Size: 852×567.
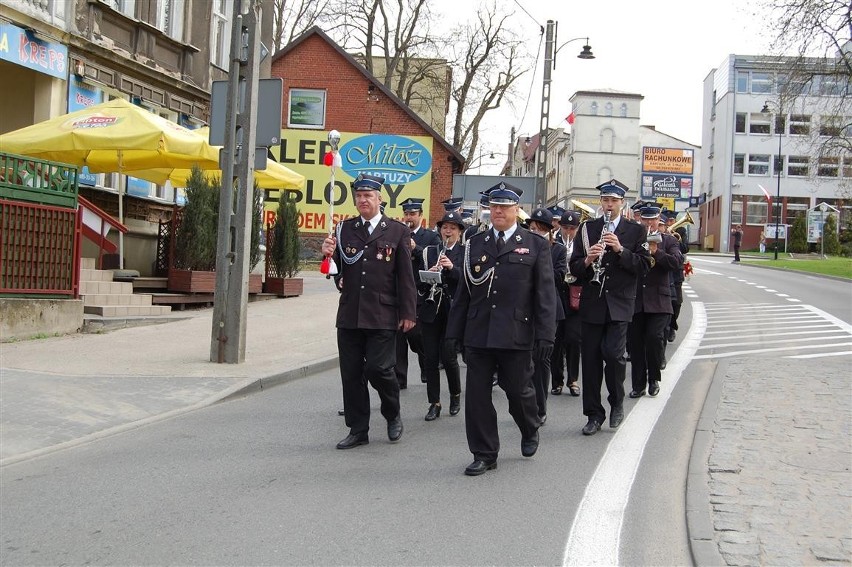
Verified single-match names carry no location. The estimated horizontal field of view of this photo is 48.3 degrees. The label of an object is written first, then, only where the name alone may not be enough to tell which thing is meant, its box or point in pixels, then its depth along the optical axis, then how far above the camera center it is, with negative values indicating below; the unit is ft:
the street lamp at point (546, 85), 93.91 +17.88
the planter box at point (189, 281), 55.06 -1.79
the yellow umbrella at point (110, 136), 47.96 +5.64
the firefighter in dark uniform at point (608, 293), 27.50 -0.70
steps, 48.39 -2.70
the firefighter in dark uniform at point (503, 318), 22.44 -1.27
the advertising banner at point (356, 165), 120.98 +11.91
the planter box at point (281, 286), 66.39 -2.22
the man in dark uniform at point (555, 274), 27.66 -0.37
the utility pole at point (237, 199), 37.70 +2.10
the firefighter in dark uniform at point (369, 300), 24.72 -1.08
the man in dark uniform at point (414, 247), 32.53 +0.48
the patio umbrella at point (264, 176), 60.03 +4.93
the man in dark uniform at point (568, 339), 33.68 -2.57
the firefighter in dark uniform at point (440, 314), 29.73 -1.69
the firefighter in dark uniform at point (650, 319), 34.45 -1.76
